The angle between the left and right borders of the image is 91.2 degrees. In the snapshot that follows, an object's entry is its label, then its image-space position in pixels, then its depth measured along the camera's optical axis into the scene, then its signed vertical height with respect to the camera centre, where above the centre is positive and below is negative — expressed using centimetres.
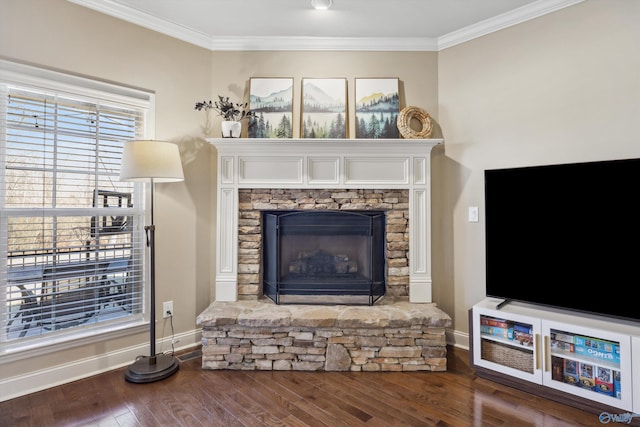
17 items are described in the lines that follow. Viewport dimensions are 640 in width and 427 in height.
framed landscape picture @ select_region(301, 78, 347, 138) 284 +101
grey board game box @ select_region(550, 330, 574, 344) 195 -74
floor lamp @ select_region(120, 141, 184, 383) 214 +31
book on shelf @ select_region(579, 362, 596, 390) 186 -95
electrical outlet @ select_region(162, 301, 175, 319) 264 -76
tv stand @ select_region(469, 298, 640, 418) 178 -85
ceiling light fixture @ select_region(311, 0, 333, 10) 233 +162
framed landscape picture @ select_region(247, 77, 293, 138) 285 +104
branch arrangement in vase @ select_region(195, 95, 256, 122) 270 +98
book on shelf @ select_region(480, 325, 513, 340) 216 -79
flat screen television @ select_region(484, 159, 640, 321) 191 -12
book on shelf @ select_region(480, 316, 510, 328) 218 -73
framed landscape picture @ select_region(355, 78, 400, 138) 284 +103
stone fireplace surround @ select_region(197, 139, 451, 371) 267 +19
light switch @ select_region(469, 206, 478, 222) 267 +5
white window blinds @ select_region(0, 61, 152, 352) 205 +9
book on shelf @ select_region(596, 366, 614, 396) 181 -95
